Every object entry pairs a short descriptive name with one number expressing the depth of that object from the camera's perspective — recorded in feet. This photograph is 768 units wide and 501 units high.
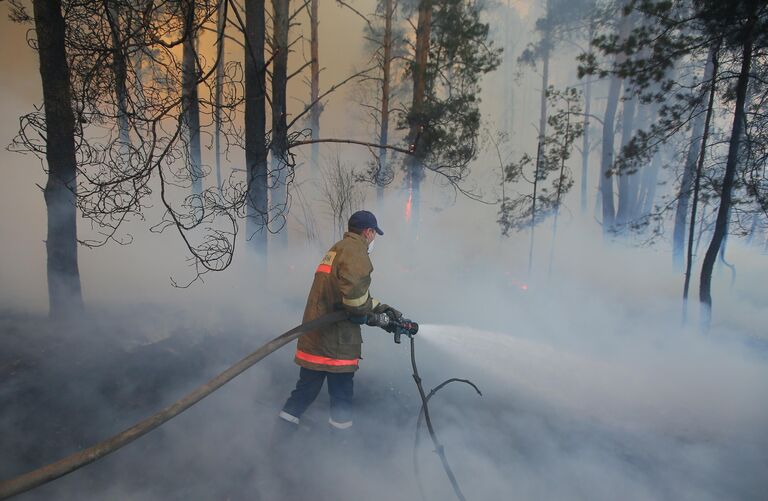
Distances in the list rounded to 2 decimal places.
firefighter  11.14
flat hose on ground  5.82
